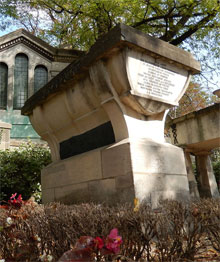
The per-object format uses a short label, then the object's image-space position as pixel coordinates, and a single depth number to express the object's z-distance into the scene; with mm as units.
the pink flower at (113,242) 1614
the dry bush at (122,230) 2086
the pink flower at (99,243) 1637
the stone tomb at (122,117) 3877
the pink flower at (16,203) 3317
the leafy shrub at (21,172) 8156
